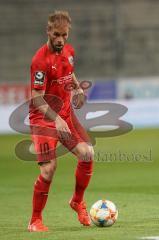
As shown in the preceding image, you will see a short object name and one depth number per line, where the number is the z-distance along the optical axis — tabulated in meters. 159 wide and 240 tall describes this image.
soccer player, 15.55
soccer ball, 15.76
